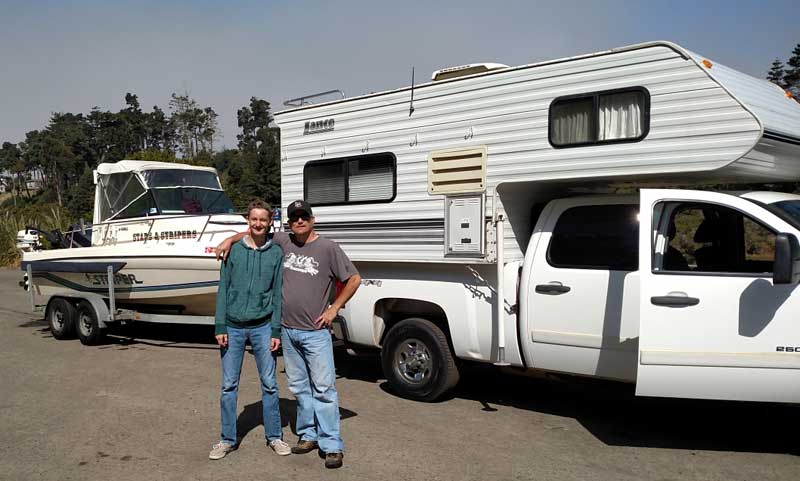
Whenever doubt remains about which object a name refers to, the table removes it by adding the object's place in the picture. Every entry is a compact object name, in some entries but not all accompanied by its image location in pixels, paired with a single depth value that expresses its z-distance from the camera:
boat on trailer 10.16
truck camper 5.09
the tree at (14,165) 106.50
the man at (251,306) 5.13
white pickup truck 4.96
